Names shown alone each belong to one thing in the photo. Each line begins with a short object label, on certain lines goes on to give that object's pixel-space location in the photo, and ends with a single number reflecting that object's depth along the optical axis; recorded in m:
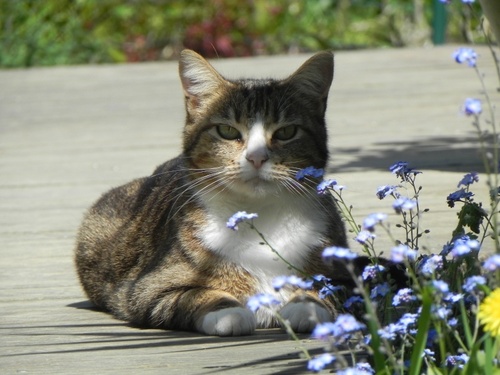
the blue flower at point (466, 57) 4.27
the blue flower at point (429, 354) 4.57
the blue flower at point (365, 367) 4.53
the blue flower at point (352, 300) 5.08
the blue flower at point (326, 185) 5.29
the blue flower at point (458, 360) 4.39
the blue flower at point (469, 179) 5.44
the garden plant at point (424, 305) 4.02
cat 6.43
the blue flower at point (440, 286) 3.98
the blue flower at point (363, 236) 4.75
